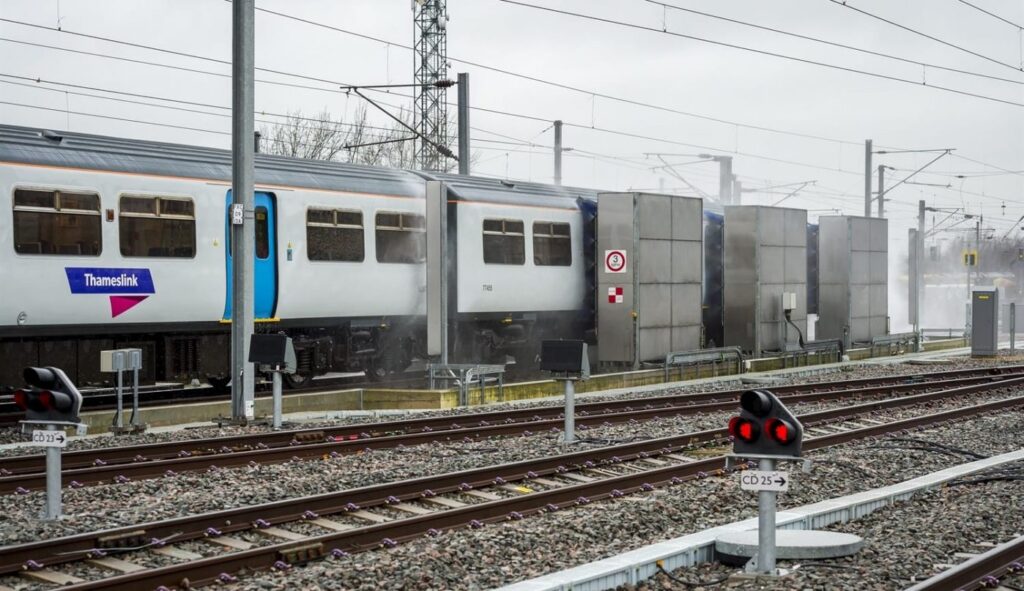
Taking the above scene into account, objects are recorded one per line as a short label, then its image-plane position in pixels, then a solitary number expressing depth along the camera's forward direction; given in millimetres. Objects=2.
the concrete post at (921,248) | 38300
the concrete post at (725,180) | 63859
